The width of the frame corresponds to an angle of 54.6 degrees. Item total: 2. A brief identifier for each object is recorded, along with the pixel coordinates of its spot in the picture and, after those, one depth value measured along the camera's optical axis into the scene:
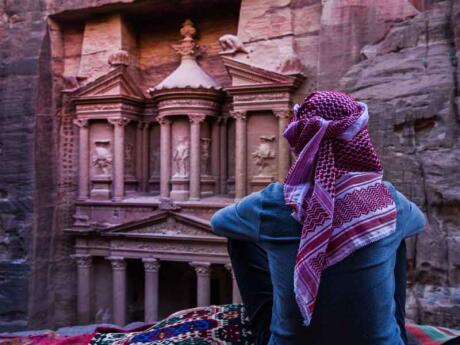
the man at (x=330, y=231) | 1.52
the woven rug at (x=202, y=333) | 2.43
